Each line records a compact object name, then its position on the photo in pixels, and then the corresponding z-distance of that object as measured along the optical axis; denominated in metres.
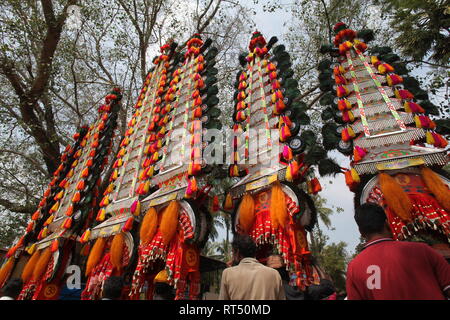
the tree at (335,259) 19.95
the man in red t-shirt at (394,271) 1.54
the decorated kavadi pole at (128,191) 4.58
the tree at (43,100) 8.01
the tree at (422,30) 7.95
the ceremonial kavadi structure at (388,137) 3.23
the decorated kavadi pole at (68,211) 5.24
